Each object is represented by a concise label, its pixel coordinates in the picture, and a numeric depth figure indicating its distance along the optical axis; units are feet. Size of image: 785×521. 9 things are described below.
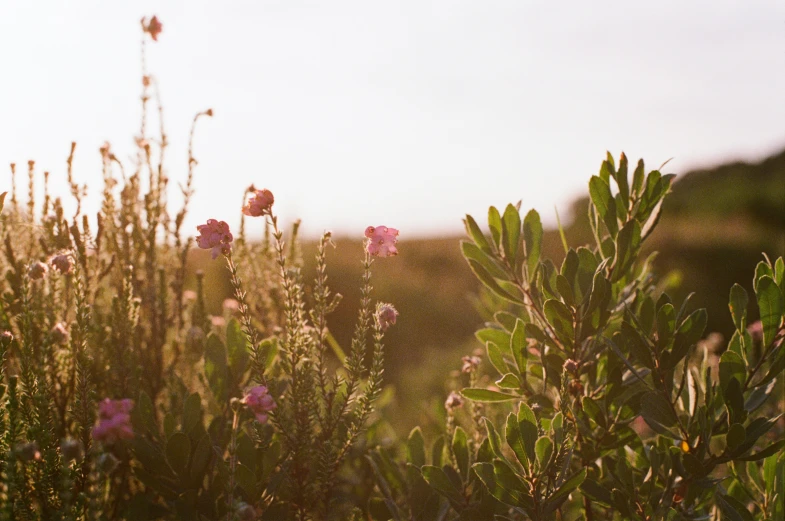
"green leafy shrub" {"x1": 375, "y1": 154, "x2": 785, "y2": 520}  1.90
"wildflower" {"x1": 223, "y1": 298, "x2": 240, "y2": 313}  2.54
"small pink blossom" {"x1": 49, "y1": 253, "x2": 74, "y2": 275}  2.02
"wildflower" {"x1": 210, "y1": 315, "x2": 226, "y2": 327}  2.62
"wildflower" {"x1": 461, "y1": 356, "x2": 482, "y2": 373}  2.20
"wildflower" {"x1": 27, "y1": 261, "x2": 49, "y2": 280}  2.02
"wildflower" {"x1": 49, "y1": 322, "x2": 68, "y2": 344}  2.07
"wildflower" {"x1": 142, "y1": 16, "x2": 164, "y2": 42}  2.49
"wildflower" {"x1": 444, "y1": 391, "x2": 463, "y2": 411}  2.21
